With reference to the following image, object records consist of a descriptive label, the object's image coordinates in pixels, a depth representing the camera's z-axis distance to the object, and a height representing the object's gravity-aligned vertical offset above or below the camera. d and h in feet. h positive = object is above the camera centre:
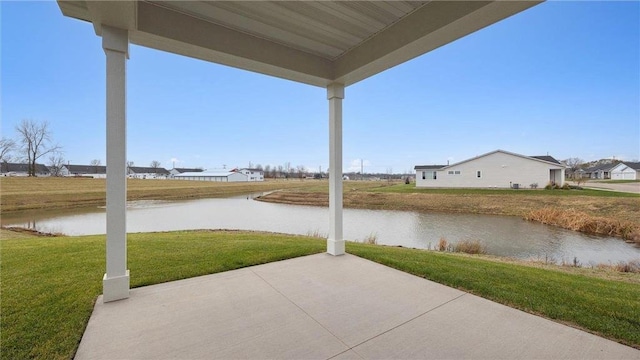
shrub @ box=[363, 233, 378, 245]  23.63 -5.93
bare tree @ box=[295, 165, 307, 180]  200.23 +8.01
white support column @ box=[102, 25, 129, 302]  7.55 +0.62
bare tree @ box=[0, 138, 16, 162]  71.92 +10.18
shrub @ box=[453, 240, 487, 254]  20.56 -5.80
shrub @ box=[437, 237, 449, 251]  21.29 -5.77
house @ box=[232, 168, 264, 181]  191.31 +3.97
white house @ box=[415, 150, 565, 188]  60.34 +1.83
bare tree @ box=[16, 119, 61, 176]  72.84 +12.86
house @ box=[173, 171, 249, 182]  173.47 +2.76
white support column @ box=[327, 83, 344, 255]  12.44 +0.44
